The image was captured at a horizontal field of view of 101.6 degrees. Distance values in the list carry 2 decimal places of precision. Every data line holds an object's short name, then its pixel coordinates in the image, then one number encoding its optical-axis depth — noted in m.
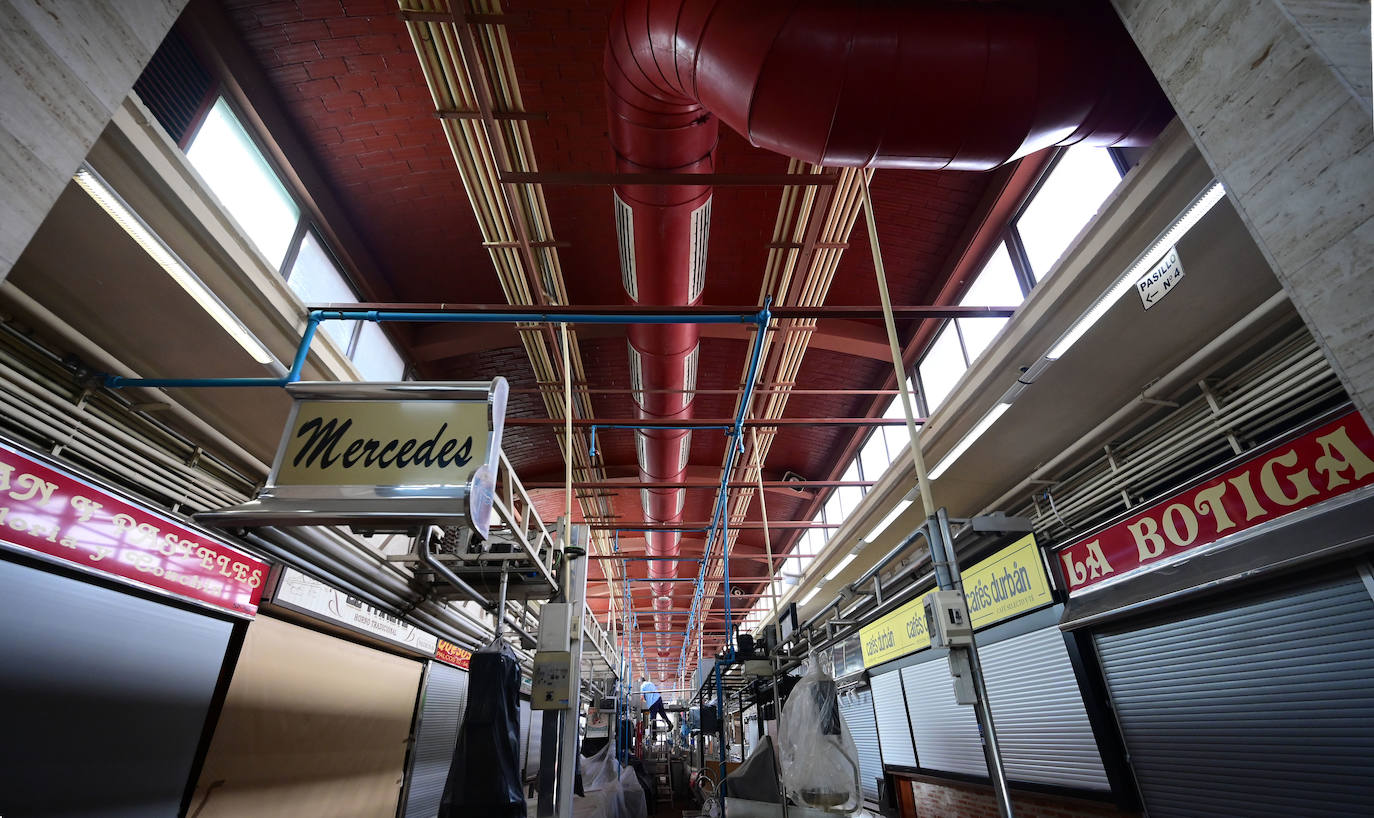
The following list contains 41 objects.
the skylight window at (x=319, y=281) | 5.05
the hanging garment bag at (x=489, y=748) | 3.21
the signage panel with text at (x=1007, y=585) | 5.41
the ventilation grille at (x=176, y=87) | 3.65
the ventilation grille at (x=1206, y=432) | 3.31
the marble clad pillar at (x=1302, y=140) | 1.50
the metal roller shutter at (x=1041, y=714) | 4.84
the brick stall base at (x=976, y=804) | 4.88
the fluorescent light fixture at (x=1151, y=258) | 2.75
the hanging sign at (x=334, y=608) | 5.07
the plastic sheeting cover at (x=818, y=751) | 4.10
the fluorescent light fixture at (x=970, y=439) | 4.50
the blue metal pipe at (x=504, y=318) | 3.95
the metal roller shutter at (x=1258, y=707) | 3.10
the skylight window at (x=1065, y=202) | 4.23
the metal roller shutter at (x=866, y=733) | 9.41
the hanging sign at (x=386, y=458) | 2.38
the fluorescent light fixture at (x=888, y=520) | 5.82
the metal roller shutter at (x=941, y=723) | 6.63
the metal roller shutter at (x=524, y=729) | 11.27
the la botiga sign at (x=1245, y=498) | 2.97
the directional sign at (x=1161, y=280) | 3.01
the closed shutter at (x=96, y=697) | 3.13
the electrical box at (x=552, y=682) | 4.34
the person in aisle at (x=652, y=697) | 17.53
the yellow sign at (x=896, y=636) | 7.05
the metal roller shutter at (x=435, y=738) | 7.39
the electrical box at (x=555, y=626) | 4.54
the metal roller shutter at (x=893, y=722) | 8.34
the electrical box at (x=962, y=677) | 2.24
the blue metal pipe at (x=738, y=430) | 4.22
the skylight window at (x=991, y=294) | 5.48
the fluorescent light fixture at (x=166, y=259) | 2.69
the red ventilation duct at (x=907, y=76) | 2.56
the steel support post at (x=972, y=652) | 2.13
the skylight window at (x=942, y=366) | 6.39
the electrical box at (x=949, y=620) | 2.32
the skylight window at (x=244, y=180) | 4.09
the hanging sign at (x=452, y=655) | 8.30
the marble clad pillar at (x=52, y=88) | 1.34
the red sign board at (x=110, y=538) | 3.01
